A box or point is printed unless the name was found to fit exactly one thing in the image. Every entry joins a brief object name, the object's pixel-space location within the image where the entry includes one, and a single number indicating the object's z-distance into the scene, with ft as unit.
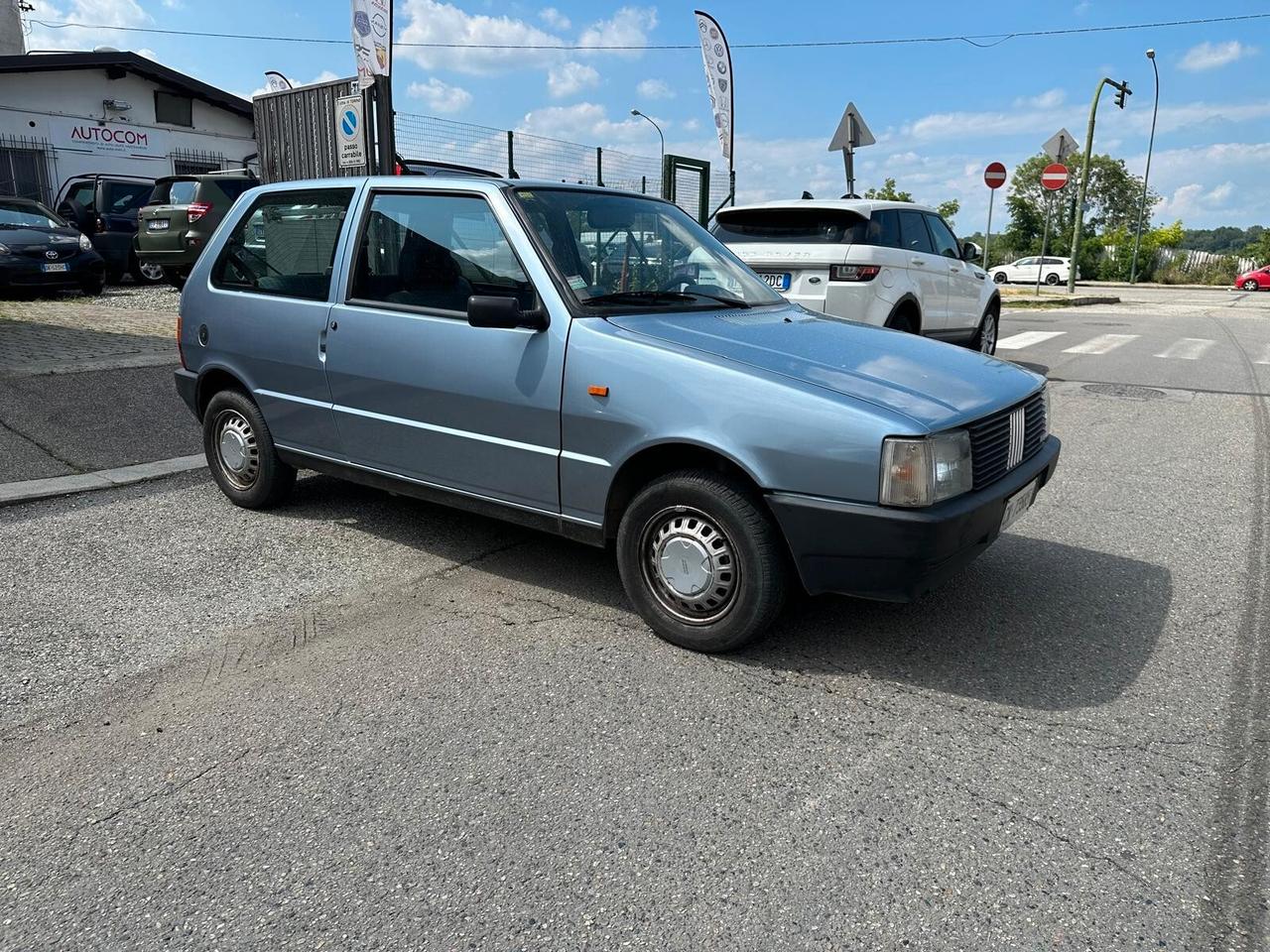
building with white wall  67.46
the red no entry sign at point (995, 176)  64.34
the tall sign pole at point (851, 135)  44.68
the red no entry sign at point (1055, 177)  65.05
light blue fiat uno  10.53
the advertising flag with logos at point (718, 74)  51.98
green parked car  46.55
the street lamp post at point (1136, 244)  143.93
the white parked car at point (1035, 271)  147.74
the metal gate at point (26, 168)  66.64
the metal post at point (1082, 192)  83.79
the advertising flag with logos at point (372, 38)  31.04
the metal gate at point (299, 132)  36.47
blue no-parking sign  32.09
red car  140.05
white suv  27.22
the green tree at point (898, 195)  179.00
